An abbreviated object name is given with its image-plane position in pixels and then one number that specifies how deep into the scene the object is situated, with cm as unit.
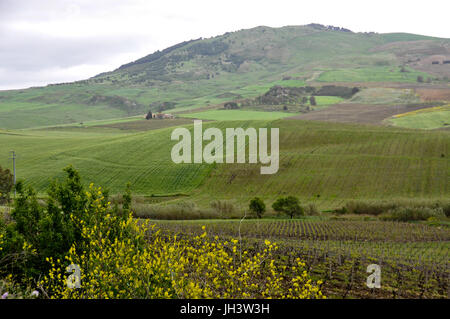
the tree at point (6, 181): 6274
